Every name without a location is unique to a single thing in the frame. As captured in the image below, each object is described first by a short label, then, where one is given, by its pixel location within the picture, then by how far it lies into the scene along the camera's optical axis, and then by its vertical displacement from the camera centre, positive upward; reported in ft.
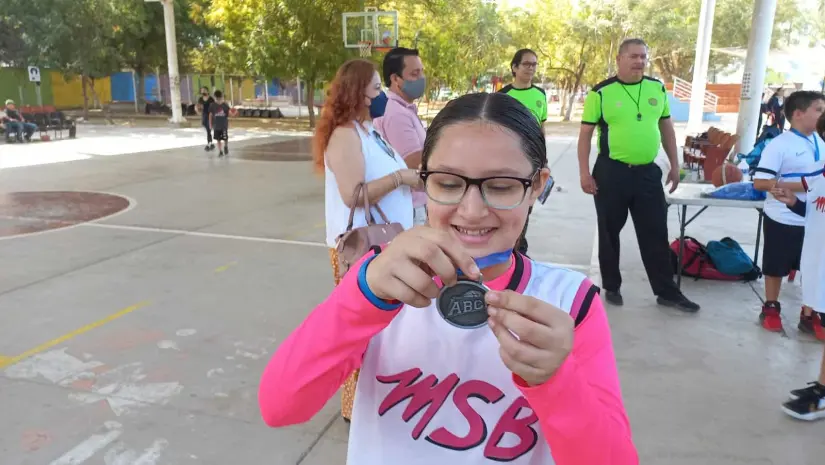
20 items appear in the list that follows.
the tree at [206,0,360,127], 71.36 +7.44
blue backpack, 18.52 -4.53
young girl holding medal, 3.11 -1.31
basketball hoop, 70.23 +6.10
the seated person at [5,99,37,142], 56.43 -2.25
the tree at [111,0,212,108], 89.56 +10.26
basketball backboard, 70.38 +8.32
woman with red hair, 9.66 -0.82
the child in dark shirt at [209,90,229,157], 47.11 -1.42
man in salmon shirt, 12.51 -0.14
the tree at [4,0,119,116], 87.61 +9.18
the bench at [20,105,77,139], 60.18 -2.14
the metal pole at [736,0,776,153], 34.88 +1.91
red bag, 18.60 -4.64
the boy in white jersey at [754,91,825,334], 14.48 -1.64
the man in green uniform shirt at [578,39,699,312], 15.23 -1.40
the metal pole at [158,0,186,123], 77.20 +6.59
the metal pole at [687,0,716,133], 57.16 +3.81
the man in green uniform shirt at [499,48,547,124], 20.02 +0.66
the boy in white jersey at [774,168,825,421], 10.83 -3.17
